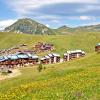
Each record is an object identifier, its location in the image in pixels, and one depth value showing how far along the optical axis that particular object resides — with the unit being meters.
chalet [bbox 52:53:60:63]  109.05
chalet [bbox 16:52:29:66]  104.14
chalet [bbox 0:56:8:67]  103.39
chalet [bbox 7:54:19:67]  103.34
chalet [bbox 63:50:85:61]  111.74
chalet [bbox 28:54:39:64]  106.09
